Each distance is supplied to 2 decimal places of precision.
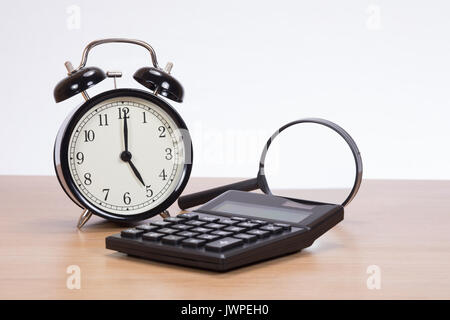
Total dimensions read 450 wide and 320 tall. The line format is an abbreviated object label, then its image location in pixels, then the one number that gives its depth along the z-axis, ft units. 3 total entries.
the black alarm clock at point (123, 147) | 2.82
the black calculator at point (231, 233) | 2.43
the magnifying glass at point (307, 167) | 2.97
